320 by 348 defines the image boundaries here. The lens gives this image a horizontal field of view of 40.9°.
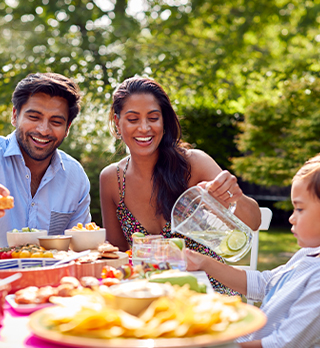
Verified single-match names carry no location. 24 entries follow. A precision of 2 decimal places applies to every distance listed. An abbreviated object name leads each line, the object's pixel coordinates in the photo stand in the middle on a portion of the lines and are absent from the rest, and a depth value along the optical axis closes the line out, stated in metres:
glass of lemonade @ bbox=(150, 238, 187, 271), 1.62
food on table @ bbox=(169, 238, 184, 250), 1.67
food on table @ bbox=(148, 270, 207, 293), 1.31
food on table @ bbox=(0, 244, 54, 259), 1.72
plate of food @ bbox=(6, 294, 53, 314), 1.26
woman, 3.02
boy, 1.50
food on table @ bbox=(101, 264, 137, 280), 1.55
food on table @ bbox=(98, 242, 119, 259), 1.86
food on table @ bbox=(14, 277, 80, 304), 1.30
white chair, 3.03
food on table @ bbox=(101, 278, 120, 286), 1.44
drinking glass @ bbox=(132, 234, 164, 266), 1.68
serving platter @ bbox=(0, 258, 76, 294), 1.48
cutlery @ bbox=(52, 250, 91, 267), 1.61
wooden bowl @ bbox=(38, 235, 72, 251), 1.95
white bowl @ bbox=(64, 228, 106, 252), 2.03
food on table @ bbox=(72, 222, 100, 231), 2.12
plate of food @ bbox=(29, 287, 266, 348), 0.93
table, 1.00
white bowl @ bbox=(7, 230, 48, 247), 2.01
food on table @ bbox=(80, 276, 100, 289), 1.42
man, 3.06
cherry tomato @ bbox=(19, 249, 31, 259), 1.74
